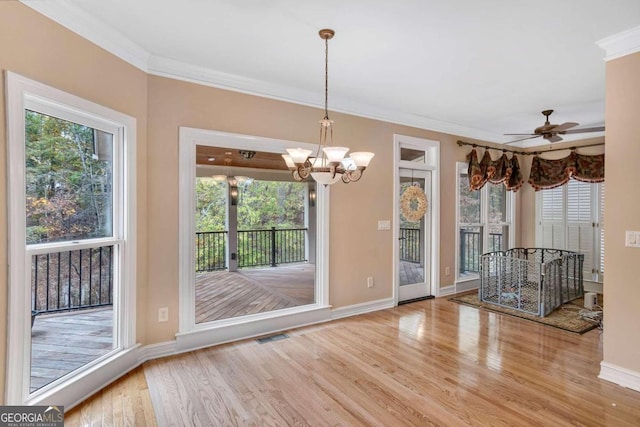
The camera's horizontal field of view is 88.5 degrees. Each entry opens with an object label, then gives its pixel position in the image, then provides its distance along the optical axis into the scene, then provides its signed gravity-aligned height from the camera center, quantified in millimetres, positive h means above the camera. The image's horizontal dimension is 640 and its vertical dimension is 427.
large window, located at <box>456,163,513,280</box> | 5656 -184
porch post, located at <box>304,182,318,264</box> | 4504 -159
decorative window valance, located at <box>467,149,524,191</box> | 5535 +700
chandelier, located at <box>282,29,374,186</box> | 2359 +366
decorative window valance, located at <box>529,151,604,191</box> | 5258 +705
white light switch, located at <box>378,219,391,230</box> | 4568 -175
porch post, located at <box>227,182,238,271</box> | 4332 -336
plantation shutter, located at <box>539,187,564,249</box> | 5949 -137
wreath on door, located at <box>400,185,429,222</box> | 4891 +115
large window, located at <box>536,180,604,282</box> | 5492 -165
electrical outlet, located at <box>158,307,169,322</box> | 3088 -971
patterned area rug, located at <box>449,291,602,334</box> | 3889 -1352
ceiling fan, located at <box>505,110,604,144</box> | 3915 +1000
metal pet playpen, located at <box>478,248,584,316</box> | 4309 -993
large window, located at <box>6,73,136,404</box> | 1930 -218
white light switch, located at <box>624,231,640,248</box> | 2539 -214
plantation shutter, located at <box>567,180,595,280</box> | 5586 -181
